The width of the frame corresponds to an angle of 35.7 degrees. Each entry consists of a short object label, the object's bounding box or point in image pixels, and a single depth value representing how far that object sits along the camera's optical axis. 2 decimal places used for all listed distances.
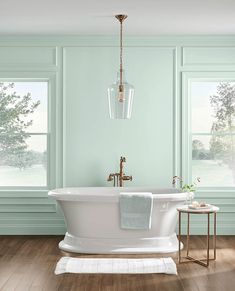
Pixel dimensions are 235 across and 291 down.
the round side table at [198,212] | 3.53
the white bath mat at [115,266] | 3.35
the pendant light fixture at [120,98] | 4.11
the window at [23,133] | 4.72
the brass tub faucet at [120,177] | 4.52
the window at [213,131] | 4.75
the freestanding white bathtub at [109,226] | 3.84
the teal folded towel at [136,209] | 3.80
